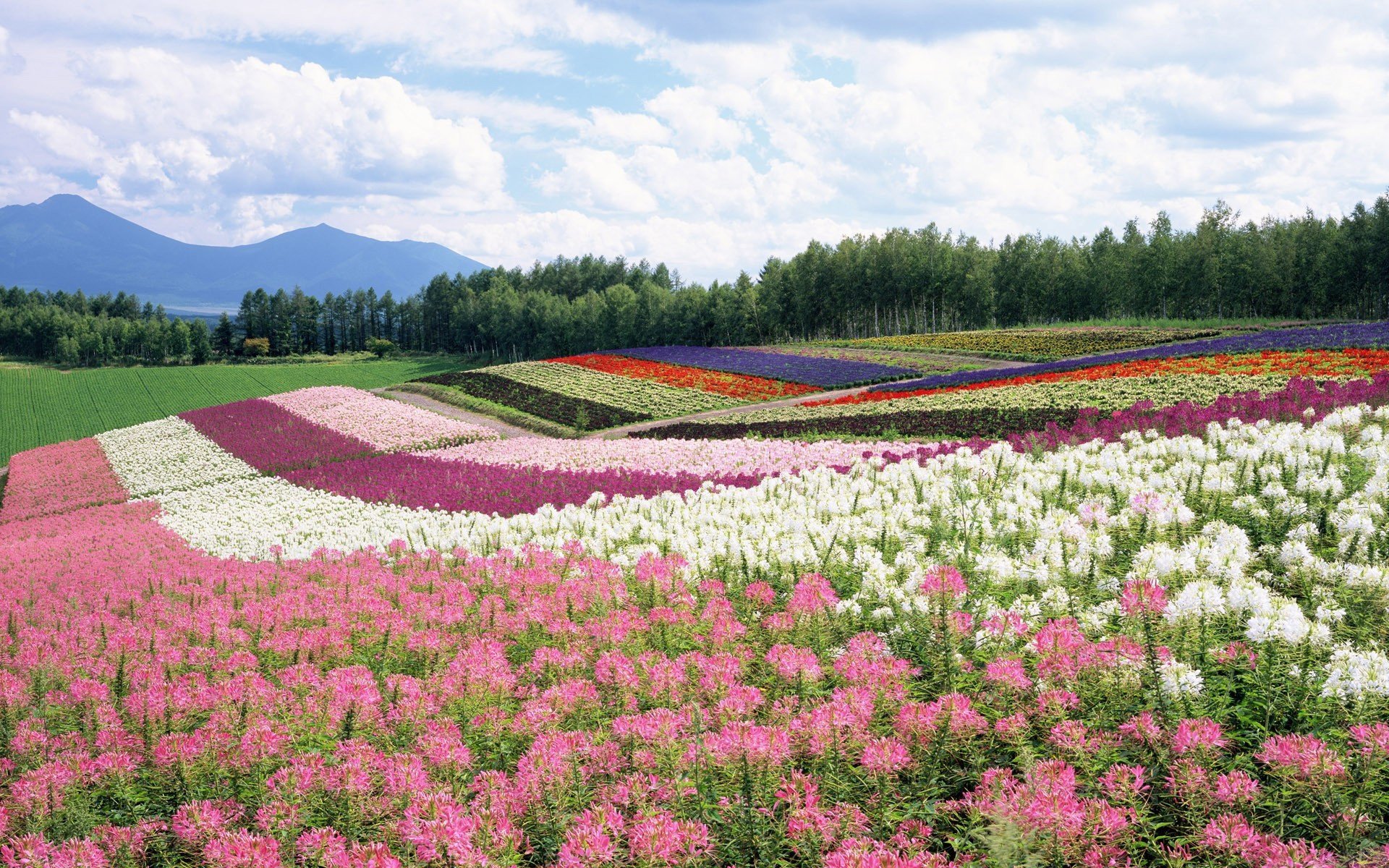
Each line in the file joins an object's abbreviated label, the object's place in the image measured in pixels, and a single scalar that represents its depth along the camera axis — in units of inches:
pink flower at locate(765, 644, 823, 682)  192.4
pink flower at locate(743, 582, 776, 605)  252.7
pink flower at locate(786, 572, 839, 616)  227.3
